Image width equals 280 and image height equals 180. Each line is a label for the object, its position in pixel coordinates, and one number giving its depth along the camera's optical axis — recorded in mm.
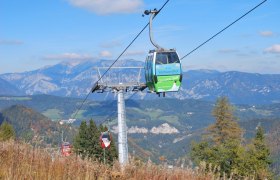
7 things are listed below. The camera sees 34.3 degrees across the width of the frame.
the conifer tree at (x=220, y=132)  64613
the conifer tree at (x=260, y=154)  53781
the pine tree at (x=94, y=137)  79375
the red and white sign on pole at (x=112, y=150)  70388
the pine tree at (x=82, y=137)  79938
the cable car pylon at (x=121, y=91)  38769
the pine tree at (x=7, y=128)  79625
